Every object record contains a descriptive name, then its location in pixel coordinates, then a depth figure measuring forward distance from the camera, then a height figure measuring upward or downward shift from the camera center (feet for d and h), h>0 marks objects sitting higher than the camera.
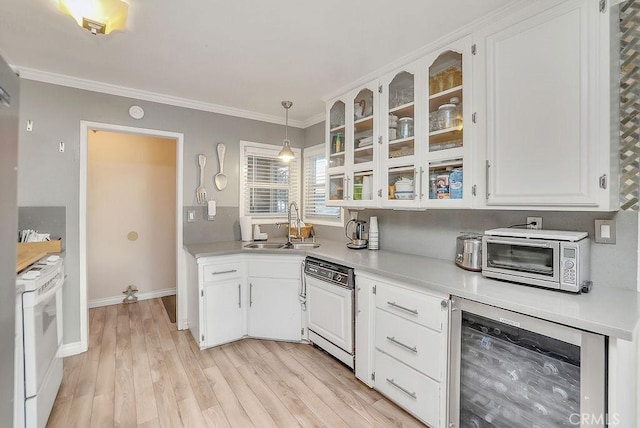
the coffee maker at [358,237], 9.16 -0.78
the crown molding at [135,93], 7.87 +3.73
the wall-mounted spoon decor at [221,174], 10.57 +1.41
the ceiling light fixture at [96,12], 4.95 +3.50
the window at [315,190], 11.59 +0.94
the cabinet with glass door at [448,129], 5.92 +1.79
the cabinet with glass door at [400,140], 6.98 +1.83
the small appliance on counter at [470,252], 6.07 -0.83
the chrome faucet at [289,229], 10.31 -0.61
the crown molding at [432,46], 5.27 +3.65
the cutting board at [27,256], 5.55 -0.93
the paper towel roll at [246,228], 10.87 -0.56
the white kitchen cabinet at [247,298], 8.60 -2.60
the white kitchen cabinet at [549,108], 4.35 +1.73
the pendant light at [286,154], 9.37 +1.89
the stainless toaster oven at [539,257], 4.61 -0.76
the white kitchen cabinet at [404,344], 5.27 -2.65
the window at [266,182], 11.32 +1.25
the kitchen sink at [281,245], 9.83 -1.12
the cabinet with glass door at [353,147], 8.04 +1.94
